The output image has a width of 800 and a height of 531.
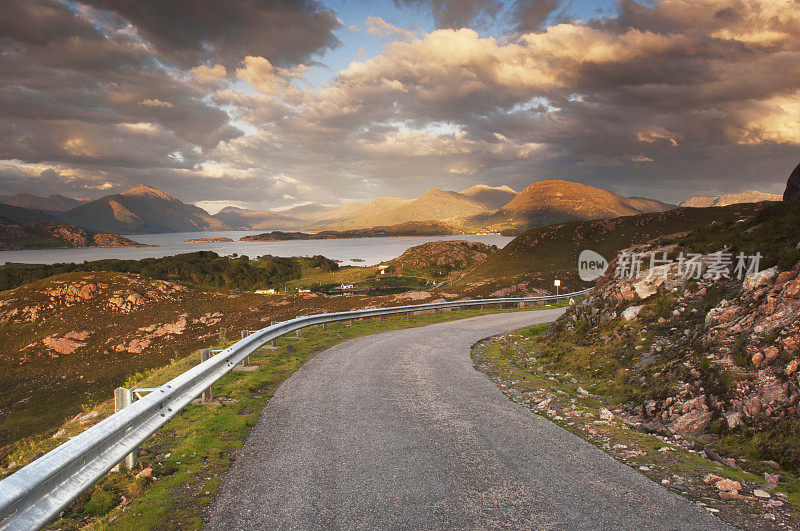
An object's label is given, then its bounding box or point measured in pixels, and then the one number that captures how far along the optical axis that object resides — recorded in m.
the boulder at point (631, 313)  12.32
